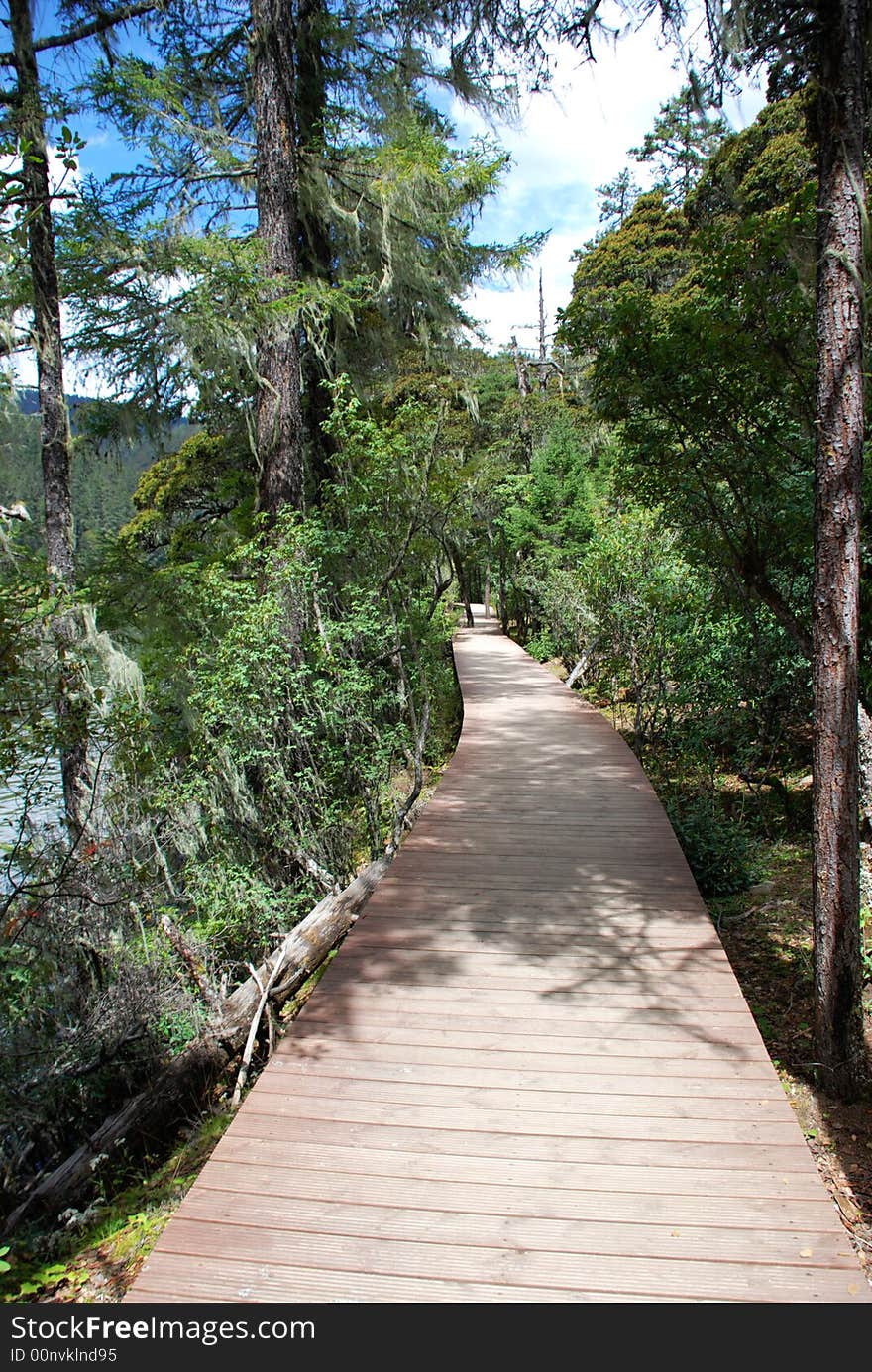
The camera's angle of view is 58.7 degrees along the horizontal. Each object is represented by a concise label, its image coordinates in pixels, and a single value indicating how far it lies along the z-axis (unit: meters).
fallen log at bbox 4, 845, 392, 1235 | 3.15
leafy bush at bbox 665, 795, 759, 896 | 5.13
